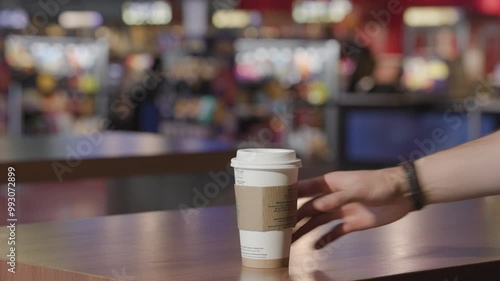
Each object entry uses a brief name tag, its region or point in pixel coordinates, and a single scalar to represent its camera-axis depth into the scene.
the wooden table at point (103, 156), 4.47
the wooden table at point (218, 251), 2.45
